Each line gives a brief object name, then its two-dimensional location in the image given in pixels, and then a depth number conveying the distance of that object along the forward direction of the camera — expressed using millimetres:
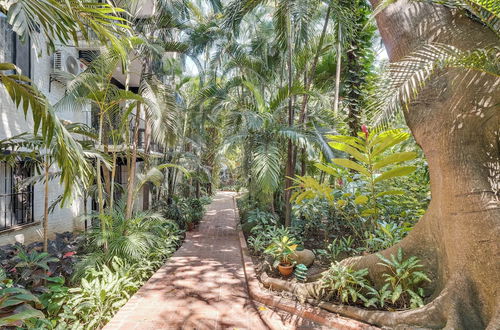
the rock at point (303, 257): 4539
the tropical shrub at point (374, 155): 3609
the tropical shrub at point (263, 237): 5344
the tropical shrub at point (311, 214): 5699
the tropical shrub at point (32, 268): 3559
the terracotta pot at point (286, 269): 4352
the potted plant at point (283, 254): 4371
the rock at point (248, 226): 7879
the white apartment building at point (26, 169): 5570
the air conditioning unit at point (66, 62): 7137
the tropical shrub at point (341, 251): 4496
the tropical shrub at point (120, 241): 4605
